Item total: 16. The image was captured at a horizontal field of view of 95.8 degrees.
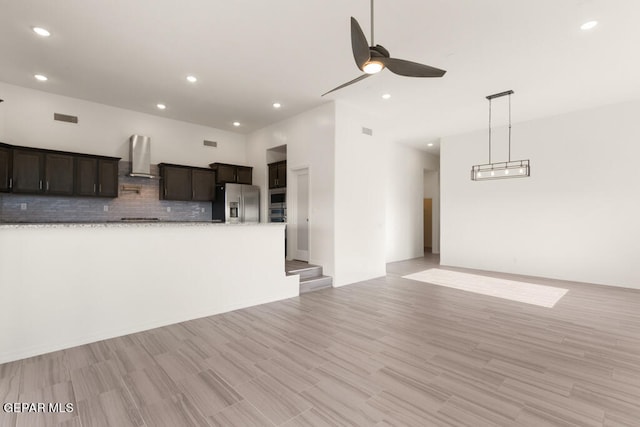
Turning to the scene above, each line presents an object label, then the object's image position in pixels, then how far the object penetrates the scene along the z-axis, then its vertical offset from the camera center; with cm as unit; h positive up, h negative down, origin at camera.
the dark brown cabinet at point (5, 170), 474 +72
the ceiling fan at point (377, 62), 228 +135
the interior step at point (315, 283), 532 -132
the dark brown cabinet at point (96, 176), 549 +73
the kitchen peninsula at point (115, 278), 294 -80
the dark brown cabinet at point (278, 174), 711 +100
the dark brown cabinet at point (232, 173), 732 +106
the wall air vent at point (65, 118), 557 +187
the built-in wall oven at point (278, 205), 710 +23
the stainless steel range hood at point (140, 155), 621 +127
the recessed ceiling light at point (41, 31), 348 +223
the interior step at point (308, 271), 548 -111
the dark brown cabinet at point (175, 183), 663 +72
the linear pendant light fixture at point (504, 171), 521 +84
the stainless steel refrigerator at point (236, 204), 708 +26
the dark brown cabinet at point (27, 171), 491 +74
